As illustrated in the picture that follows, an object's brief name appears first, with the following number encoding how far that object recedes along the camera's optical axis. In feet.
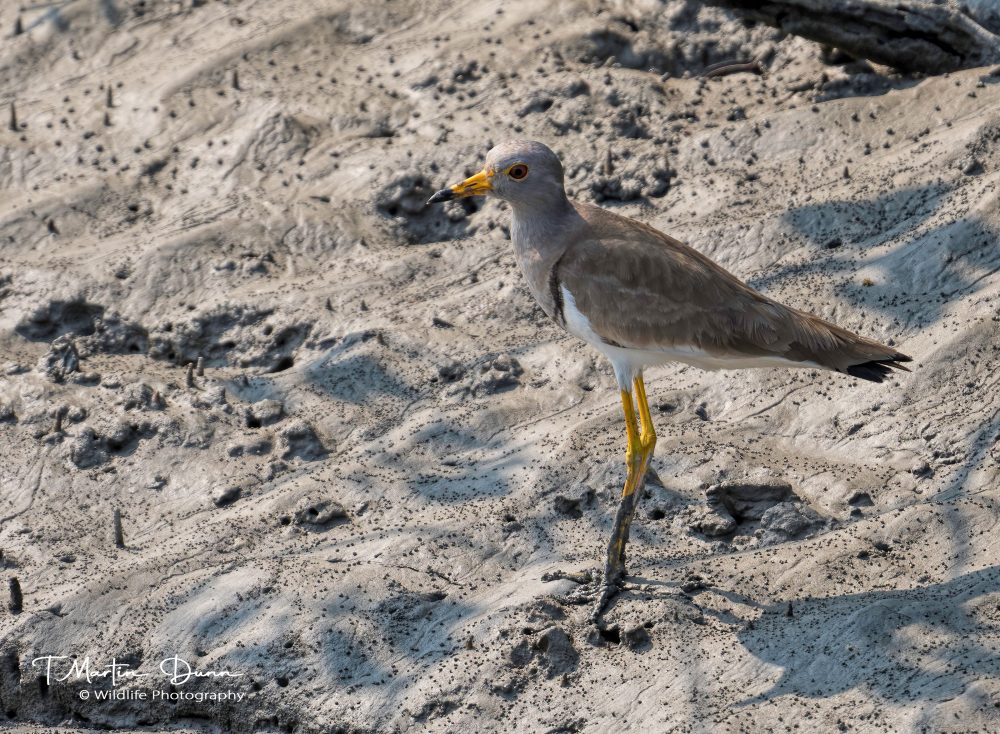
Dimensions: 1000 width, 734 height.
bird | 36.60
